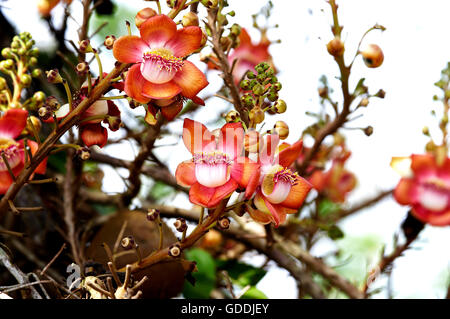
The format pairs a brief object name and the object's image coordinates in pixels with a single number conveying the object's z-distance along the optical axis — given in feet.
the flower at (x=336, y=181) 2.64
